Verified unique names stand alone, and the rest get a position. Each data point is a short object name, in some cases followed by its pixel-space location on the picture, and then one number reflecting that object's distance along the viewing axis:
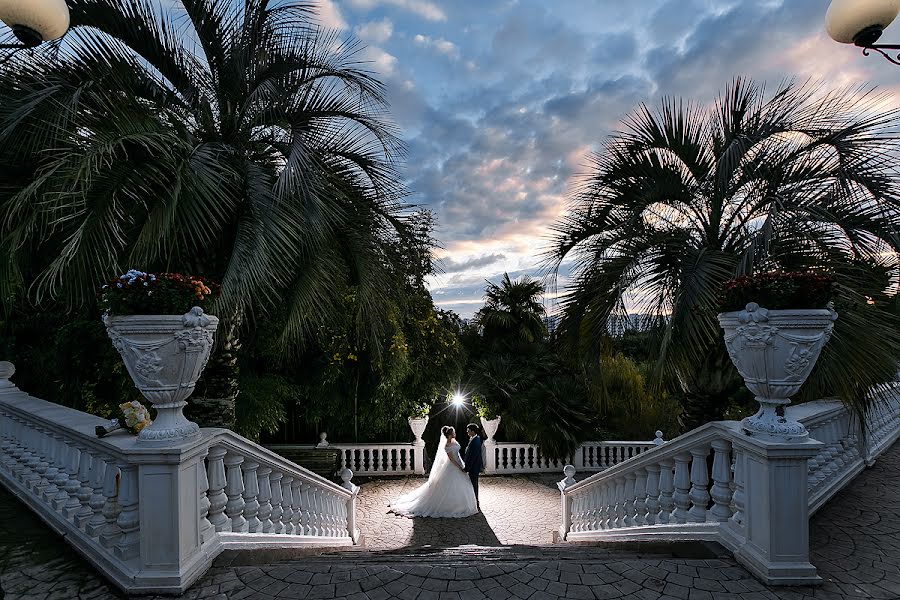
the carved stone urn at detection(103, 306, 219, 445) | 2.27
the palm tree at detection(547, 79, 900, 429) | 3.52
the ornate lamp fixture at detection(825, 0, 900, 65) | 2.96
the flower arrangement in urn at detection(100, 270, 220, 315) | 2.27
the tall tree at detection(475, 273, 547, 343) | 11.83
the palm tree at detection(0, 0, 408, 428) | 3.53
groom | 7.70
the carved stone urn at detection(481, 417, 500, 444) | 9.63
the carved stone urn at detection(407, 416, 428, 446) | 9.22
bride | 7.40
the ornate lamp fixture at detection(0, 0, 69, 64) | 2.69
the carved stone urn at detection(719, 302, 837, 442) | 2.35
